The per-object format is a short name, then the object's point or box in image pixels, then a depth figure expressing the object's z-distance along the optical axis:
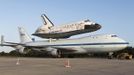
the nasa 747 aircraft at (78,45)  49.62
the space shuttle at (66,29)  59.06
